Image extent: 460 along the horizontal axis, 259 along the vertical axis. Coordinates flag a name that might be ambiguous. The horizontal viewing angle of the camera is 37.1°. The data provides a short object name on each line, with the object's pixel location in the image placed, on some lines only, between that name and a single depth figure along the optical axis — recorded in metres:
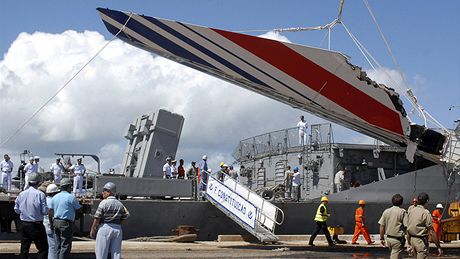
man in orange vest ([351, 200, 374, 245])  21.19
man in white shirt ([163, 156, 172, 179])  23.58
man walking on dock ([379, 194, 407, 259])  10.38
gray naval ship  21.45
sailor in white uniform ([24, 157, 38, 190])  21.56
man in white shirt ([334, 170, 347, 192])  26.03
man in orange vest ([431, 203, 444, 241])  18.86
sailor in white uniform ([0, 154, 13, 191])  21.69
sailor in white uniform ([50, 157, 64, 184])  21.43
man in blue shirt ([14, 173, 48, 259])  11.60
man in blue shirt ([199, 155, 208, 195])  22.80
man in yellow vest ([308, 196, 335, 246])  19.97
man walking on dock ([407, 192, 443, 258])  10.41
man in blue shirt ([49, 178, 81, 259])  10.98
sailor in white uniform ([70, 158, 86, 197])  21.28
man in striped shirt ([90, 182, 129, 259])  9.48
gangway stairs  20.45
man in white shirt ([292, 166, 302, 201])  25.08
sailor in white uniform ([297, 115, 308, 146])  27.77
